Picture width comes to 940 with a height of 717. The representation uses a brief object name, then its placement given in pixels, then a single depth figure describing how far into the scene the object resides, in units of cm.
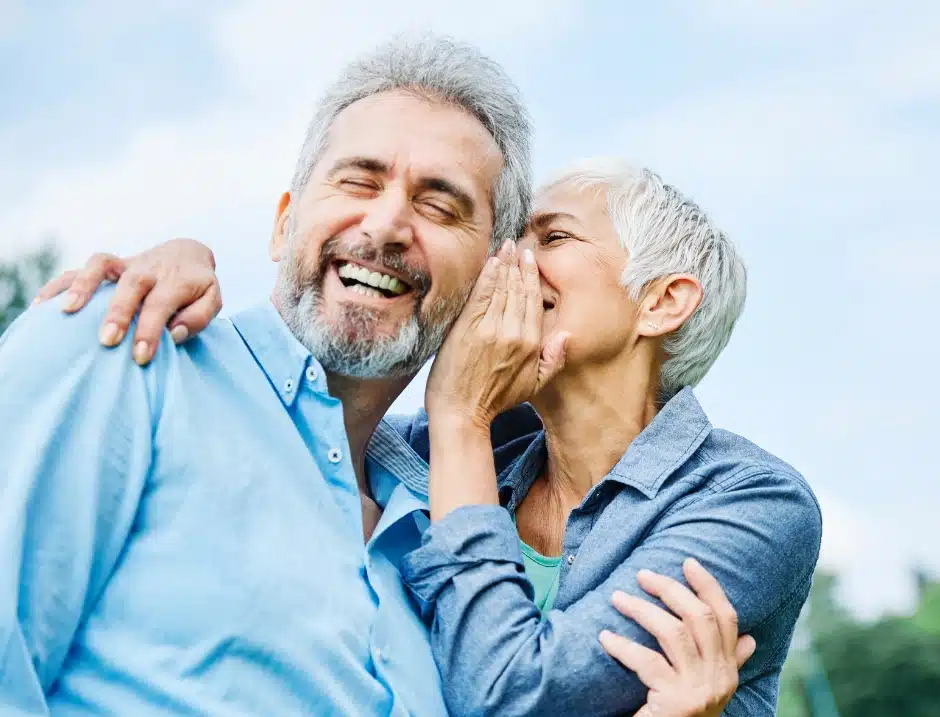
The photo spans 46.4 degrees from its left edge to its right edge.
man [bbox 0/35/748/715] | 201
